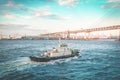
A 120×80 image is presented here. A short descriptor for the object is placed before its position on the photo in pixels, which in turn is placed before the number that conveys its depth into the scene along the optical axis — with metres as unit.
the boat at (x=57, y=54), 31.97
